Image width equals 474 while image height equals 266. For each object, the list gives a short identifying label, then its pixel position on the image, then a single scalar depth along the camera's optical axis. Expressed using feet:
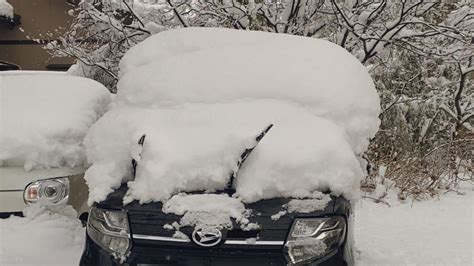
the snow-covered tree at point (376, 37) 21.62
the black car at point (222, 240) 8.74
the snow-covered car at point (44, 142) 12.54
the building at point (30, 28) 49.06
